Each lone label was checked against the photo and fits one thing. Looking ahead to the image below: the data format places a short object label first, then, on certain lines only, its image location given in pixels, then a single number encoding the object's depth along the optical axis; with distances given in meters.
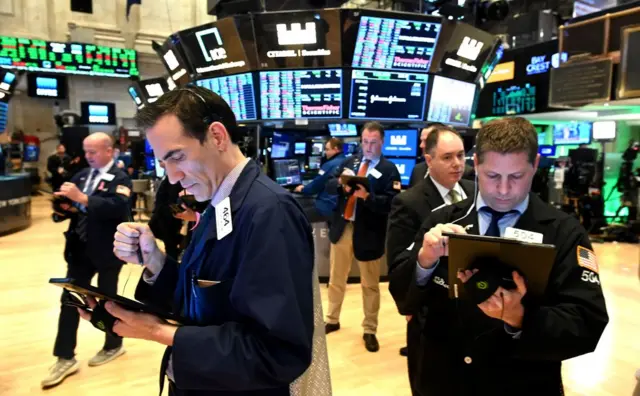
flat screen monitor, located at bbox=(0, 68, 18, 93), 9.62
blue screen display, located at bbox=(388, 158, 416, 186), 6.20
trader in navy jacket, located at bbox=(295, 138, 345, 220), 4.87
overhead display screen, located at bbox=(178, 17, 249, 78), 5.79
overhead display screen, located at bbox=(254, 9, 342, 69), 5.43
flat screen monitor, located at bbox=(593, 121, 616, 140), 11.04
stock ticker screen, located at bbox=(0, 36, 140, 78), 14.84
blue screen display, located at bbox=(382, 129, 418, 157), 6.17
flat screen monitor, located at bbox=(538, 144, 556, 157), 13.80
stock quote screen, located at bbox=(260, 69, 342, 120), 5.79
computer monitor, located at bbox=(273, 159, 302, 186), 6.93
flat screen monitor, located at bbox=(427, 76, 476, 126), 6.16
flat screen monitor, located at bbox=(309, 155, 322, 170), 7.59
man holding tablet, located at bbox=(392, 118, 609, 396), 1.27
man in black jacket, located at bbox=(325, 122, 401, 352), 4.07
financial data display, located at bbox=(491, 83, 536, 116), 12.16
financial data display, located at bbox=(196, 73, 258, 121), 6.00
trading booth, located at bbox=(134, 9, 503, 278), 5.52
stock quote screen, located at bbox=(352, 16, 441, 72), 5.49
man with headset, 1.02
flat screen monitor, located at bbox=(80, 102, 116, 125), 15.78
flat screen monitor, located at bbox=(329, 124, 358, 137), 7.67
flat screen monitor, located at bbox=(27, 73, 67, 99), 15.70
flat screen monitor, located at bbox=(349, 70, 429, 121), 5.84
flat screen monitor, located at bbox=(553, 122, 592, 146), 13.11
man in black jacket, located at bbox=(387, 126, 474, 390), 2.40
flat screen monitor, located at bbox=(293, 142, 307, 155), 7.32
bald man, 3.42
